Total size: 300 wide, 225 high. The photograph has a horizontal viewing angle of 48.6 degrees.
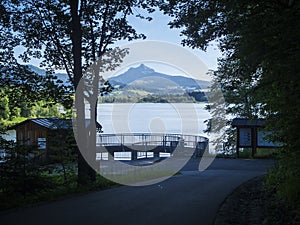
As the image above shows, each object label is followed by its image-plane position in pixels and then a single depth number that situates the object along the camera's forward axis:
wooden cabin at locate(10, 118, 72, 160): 23.25
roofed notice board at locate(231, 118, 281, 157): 21.71
